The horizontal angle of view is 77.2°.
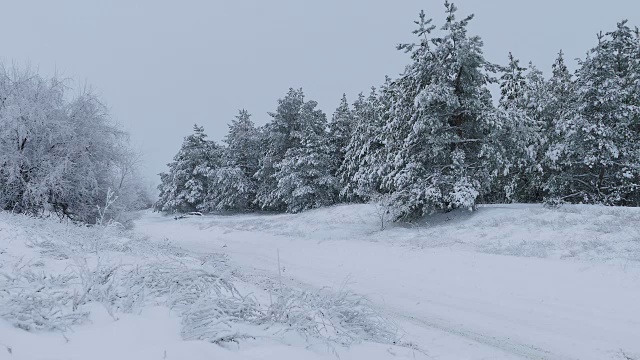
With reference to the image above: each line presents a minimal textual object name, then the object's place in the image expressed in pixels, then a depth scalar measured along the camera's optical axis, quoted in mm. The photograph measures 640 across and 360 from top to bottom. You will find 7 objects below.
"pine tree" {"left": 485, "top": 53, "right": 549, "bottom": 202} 19438
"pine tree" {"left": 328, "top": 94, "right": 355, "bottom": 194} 39844
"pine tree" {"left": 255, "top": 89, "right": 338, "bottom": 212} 36344
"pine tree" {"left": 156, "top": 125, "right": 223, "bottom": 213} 45281
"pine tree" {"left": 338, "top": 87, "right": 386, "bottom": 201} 27081
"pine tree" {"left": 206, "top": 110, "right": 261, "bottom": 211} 41906
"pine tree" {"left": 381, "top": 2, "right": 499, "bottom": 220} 19156
